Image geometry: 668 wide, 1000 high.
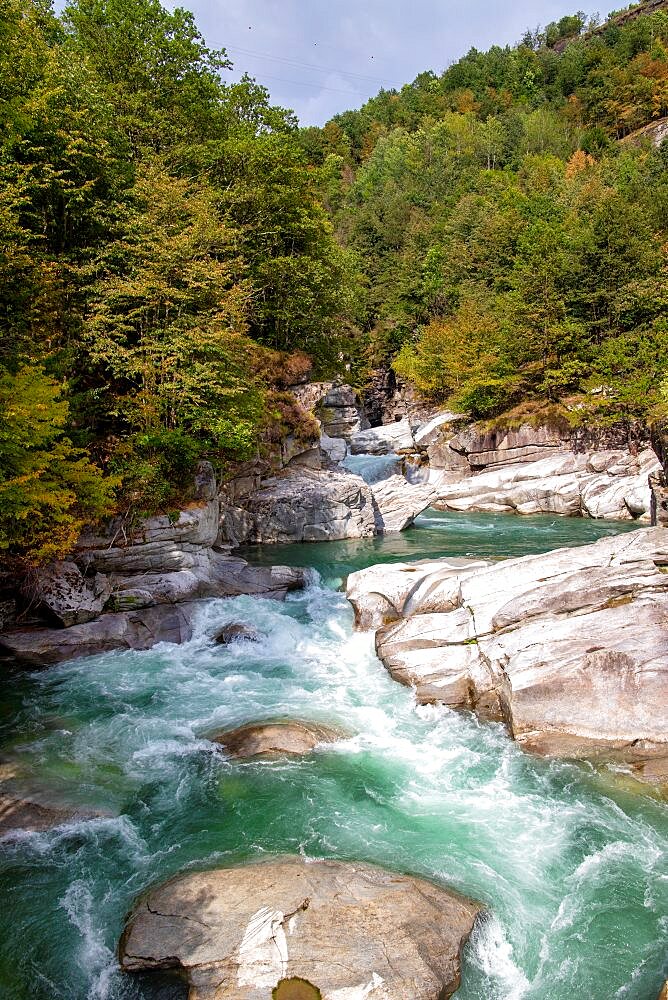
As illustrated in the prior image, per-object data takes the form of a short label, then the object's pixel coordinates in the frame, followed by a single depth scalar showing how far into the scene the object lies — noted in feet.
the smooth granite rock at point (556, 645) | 32.17
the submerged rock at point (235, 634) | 48.93
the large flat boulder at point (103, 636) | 43.73
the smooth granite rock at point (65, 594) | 45.65
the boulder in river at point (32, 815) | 26.37
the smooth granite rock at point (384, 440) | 135.85
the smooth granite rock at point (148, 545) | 50.29
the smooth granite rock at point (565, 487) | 92.17
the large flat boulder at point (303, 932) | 18.02
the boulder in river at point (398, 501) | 91.45
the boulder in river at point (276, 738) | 32.76
